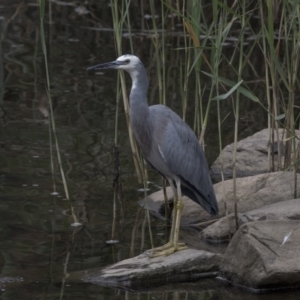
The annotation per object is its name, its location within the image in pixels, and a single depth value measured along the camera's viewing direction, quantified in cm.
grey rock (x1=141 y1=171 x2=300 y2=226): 1224
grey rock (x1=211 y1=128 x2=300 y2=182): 1473
